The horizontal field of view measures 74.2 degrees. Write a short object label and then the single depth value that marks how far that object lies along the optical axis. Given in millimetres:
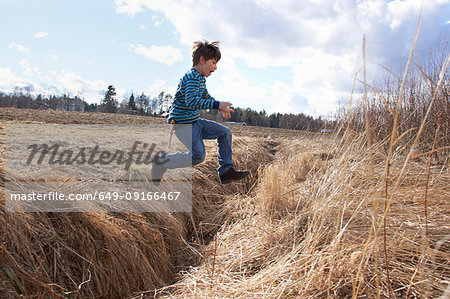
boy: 3051
